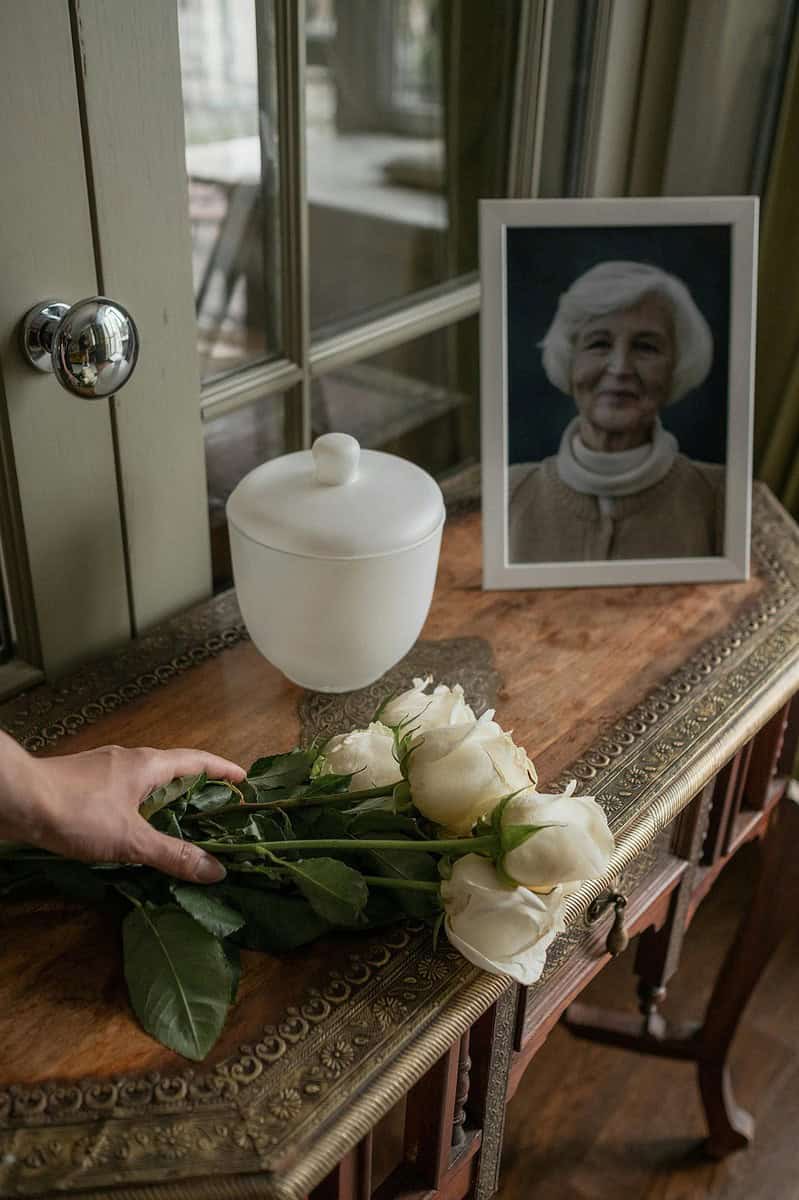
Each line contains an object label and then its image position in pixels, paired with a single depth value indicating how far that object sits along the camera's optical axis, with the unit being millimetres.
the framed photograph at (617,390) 1034
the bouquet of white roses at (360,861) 631
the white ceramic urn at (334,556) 835
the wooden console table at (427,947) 598
